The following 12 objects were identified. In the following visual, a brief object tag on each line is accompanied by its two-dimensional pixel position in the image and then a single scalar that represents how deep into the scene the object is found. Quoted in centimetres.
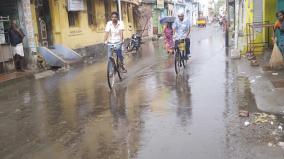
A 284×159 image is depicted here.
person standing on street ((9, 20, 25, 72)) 1080
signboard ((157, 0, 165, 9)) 3455
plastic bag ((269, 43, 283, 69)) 793
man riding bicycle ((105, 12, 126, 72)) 801
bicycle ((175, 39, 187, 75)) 884
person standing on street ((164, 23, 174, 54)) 1337
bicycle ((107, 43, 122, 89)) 759
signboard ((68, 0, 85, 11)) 1534
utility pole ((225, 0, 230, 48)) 1563
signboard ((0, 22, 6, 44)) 1061
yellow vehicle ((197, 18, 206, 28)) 5605
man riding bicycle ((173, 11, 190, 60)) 920
